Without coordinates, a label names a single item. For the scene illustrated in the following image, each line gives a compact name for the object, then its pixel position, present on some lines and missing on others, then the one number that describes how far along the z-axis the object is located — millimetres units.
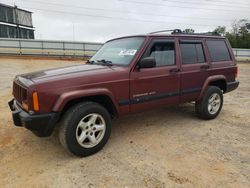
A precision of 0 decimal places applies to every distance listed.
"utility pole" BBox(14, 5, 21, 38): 35562
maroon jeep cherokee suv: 3275
